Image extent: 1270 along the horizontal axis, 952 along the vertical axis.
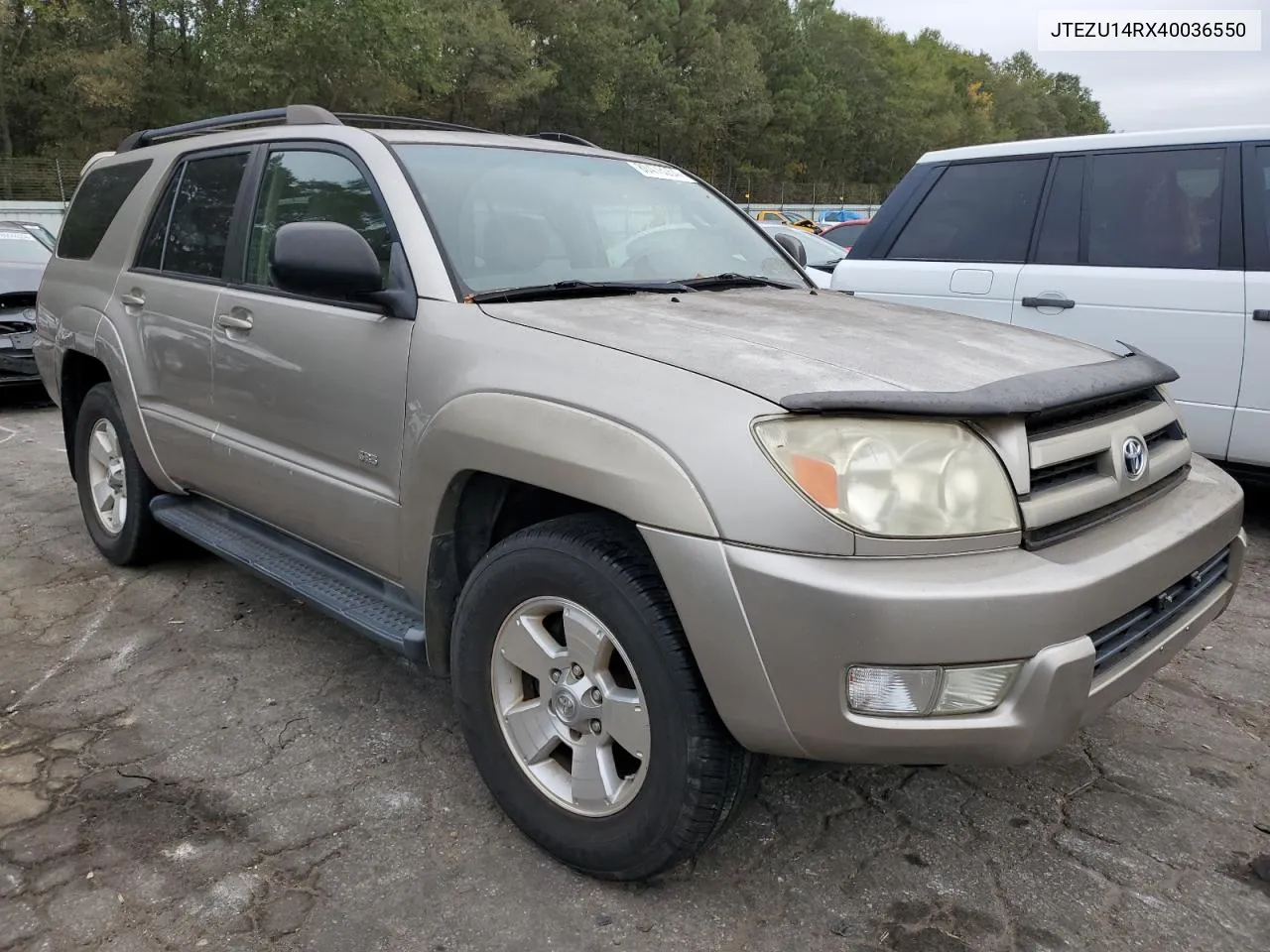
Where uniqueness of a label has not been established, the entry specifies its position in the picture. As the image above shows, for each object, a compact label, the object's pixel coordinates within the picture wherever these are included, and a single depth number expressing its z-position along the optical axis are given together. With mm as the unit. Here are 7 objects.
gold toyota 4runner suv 1859
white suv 4434
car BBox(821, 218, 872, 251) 12641
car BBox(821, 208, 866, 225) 34638
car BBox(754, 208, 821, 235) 24358
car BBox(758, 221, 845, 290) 9070
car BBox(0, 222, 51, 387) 7953
